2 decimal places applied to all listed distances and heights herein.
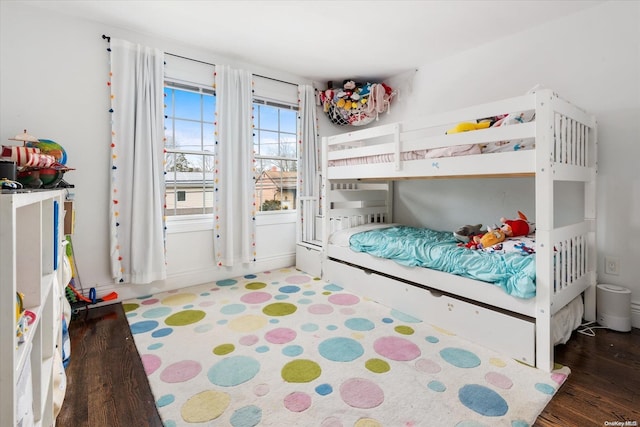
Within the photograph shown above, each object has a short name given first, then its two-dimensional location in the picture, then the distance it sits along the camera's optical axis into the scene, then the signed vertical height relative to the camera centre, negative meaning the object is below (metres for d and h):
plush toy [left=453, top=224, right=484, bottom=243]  2.47 -0.20
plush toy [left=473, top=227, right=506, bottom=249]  2.14 -0.21
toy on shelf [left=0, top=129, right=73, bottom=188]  1.27 +0.19
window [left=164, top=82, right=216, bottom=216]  3.08 +0.62
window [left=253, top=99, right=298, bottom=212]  3.62 +0.65
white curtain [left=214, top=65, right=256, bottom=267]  3.18 +0.40
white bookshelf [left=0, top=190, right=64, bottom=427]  0.58 -0.23
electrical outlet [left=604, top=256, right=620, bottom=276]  2.27 -0.42
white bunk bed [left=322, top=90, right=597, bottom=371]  1.71 -0.24
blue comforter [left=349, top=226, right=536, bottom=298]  1.79 -0.33
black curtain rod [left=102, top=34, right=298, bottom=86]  2.60 +1.45
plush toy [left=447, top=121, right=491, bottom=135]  2.07 +0.55
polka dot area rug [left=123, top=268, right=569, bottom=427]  1.37 -0.87
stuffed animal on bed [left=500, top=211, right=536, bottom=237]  2.27 -0.15
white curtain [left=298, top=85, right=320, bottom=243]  3.76 +0.57
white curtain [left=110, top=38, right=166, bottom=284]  2.65 +0.41
